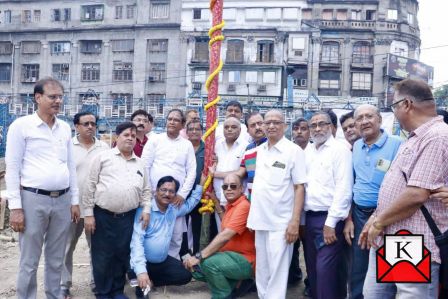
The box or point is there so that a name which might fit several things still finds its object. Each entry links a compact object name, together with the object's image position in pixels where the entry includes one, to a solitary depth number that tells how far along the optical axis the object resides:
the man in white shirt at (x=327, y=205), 3.44
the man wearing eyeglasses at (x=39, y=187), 3.32
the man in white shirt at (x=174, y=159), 4.35
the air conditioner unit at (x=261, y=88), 33.16
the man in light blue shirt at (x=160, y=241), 3.98
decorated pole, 3.80
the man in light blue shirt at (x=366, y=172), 3.27
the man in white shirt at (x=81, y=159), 4.09
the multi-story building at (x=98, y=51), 34.31
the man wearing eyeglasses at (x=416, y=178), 2.21
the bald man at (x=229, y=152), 4.41
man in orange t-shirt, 3.84
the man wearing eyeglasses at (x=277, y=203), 3.59
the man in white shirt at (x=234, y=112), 5.19
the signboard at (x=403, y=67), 32.09
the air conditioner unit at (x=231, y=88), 33.53
